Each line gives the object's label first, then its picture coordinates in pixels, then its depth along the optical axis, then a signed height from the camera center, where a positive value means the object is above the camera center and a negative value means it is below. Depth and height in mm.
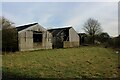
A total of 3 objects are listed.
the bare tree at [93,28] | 29122 +4264
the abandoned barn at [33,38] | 13802 +453
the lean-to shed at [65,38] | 18378 +590
